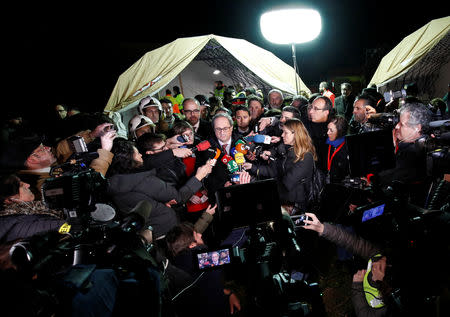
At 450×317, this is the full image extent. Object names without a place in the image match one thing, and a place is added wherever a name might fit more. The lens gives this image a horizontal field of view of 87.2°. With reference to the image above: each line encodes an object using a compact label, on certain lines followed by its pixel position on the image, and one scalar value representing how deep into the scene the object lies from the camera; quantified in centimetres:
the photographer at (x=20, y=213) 161
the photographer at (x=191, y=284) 196
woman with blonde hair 273
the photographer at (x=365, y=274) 172
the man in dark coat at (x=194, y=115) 404
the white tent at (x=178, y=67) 434
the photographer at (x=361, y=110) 372
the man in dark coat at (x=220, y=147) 308
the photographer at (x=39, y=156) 188
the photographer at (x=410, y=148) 228
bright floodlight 420
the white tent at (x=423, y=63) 545
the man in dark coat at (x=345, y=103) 647
